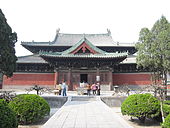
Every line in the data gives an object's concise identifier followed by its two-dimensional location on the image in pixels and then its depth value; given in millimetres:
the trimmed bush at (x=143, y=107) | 8578
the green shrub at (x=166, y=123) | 6445
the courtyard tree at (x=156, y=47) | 15148
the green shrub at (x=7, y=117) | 4293
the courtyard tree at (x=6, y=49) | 15995
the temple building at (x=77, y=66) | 21891
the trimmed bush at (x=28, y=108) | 7992
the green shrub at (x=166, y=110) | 8565
